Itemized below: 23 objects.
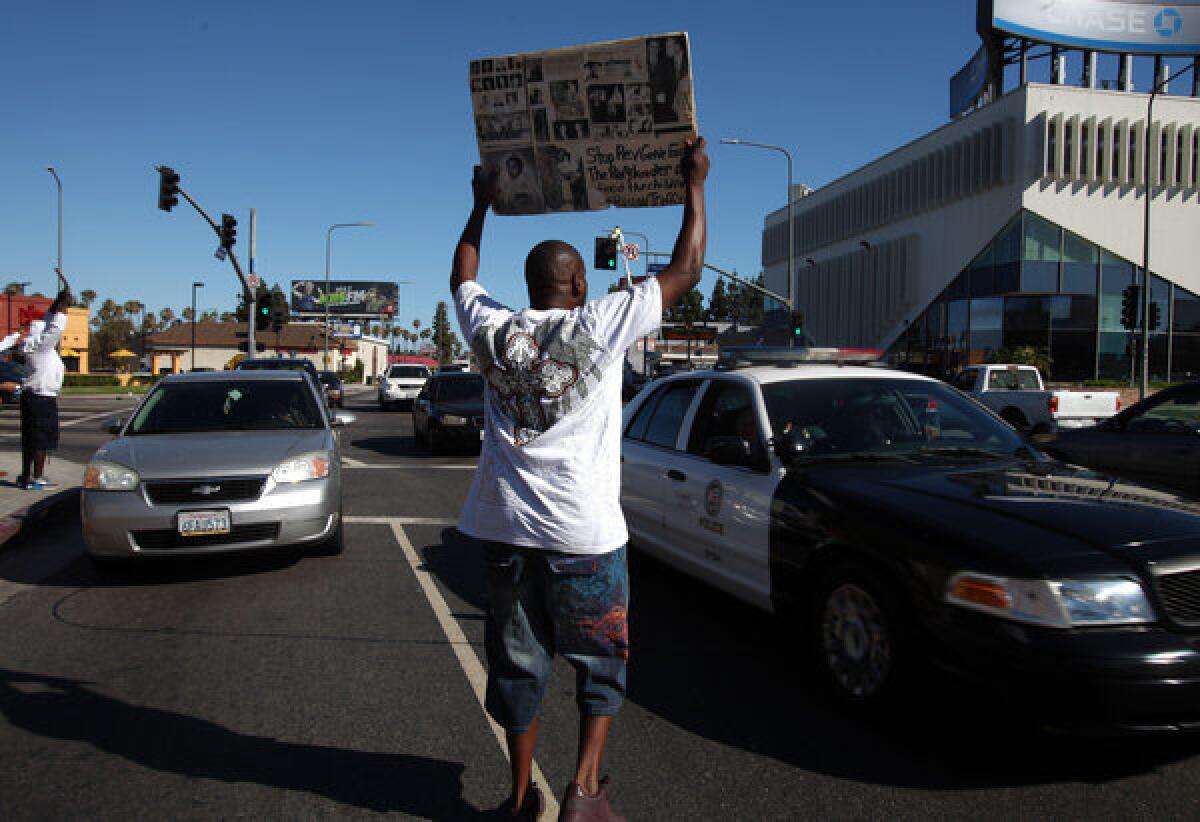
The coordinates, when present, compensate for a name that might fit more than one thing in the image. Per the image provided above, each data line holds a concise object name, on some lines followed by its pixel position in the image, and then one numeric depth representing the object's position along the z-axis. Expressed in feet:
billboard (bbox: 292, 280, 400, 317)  344.28
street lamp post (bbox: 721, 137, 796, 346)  100.01
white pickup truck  57.31
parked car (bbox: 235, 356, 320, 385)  66.90
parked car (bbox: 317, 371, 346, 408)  76.54
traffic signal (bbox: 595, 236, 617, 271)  80.84
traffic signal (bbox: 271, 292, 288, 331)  91.04
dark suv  48.03
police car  9.33
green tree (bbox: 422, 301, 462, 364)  474.45
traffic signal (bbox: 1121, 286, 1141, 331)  85.05
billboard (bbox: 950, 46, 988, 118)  144.56
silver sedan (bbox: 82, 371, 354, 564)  18.48
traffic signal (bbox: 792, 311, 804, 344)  94.75
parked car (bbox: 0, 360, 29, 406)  58.05
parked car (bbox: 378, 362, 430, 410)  94.51
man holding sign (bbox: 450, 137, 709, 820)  8.00
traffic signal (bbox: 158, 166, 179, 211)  70.28
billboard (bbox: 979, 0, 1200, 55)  128.77
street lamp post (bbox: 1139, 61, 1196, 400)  86.00
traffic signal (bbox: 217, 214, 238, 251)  79.97
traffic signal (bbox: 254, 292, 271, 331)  88.92
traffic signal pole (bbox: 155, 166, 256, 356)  72.23
